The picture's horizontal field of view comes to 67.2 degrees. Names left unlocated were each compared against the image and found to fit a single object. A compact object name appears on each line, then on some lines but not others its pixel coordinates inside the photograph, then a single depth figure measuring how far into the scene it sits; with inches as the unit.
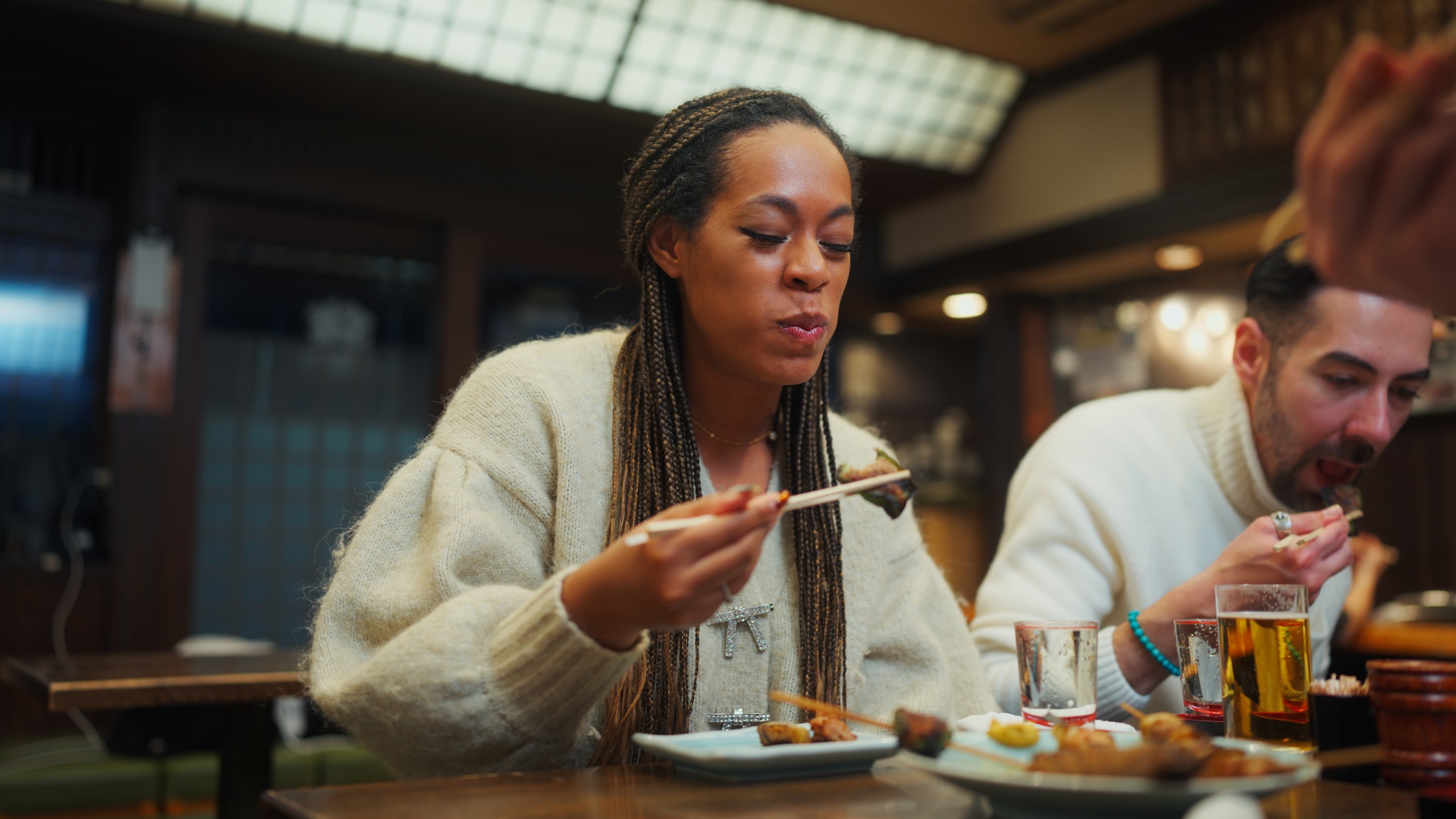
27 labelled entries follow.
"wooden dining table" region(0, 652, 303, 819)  82.0
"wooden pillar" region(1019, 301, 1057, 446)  249.6
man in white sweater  68.2
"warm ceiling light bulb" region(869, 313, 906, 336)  270.2
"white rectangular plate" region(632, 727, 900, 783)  37.8
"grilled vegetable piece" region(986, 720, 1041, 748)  37.1
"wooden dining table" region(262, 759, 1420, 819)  33.6
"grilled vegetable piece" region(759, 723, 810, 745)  41.6
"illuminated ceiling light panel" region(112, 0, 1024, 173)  180.4
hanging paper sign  179.6
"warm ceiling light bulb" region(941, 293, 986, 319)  261.6
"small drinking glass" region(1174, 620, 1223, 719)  51.4
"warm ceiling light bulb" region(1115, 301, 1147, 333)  237.3
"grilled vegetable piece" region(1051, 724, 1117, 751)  34.7
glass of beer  45.5
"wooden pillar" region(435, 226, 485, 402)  205.0
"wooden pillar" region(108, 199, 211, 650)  178.7
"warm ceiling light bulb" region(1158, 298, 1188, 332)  230.8
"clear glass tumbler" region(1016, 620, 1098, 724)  46.6
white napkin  45.1
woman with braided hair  43.0
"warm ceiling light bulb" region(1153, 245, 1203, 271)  210.5
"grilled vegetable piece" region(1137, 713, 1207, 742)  35.5
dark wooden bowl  35.7
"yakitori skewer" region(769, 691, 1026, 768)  34.4
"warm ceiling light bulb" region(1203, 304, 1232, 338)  224.5
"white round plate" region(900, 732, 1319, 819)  28.6
